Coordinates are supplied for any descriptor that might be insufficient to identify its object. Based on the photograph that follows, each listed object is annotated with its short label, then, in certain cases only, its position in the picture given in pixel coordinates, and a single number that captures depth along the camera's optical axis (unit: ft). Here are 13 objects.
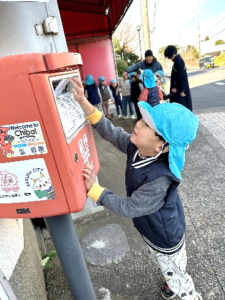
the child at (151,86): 14.59
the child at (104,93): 25.76
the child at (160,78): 17.39
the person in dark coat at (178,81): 13.50
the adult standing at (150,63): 17.37
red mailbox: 2.80
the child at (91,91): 22.07
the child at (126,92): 23.18
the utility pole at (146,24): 35.06
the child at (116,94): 25.82
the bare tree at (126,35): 85.25
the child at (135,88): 19.54
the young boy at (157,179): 3.75
